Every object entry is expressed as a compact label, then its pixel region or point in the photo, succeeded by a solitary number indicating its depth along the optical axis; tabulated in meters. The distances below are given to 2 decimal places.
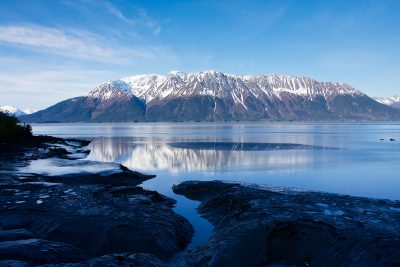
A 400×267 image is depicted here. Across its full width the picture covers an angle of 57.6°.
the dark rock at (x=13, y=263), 13.84
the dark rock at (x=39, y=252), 15.19
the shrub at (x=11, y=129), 71.86
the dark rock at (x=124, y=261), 14.50
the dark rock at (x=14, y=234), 17.54
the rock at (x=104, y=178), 36.56
